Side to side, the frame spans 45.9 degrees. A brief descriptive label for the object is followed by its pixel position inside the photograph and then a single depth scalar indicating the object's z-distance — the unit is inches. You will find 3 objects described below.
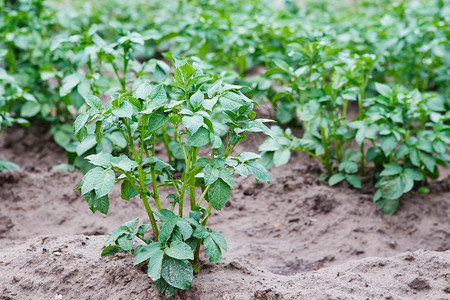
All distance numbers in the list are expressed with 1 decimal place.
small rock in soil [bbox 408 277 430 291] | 91.4
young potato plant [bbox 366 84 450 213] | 128.2
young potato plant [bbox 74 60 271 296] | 79.9
